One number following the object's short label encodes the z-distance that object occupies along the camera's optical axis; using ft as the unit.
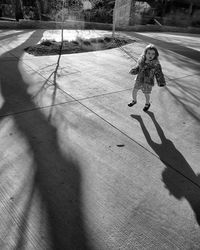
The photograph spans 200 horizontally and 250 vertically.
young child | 13.07
